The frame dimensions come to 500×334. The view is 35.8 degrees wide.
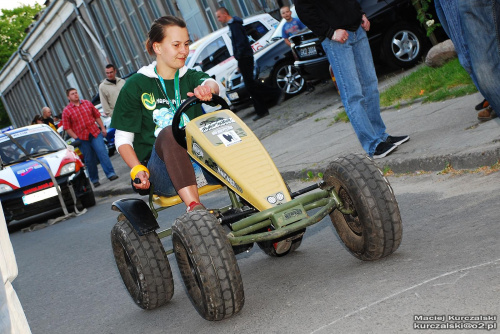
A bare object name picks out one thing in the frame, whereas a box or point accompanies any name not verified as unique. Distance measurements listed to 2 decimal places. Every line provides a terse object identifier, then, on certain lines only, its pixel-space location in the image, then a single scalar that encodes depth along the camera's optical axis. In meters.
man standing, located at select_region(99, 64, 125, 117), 14.16
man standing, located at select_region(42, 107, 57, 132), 23.12
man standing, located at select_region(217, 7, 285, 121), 14.72
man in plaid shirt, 16.09
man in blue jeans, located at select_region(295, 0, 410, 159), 7.00
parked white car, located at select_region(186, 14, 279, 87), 18.20
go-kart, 3.88
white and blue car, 12.64
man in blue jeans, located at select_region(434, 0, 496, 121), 5.32
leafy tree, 70.50
